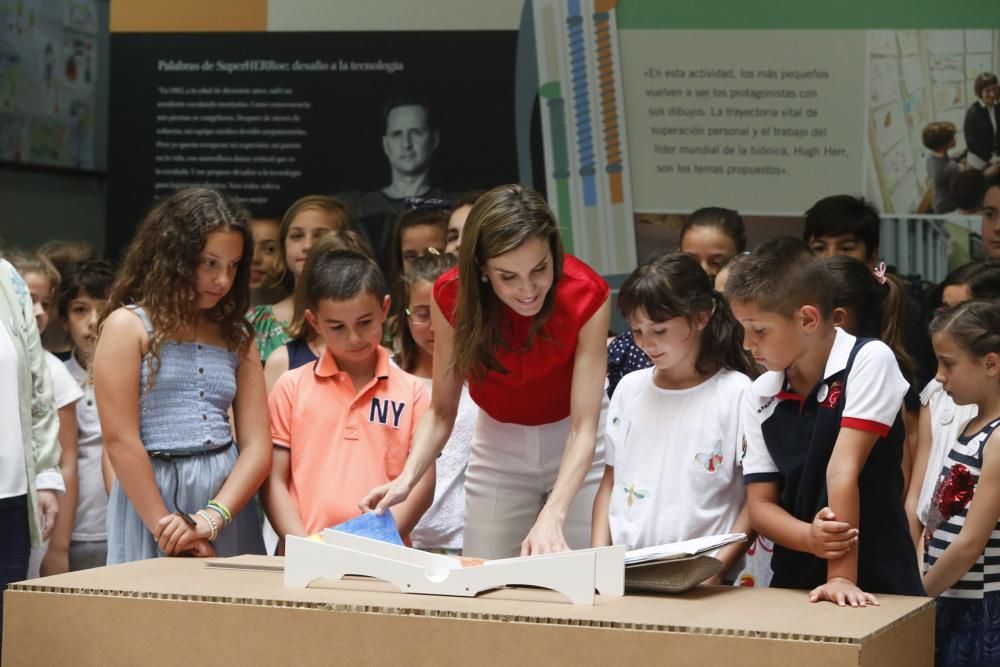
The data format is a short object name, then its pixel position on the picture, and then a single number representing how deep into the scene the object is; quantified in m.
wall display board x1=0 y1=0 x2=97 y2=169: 7.18
